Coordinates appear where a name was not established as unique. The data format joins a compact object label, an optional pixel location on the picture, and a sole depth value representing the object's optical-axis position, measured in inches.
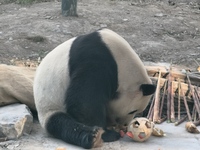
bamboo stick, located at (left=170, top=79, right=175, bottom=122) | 383.3
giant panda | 317.3
